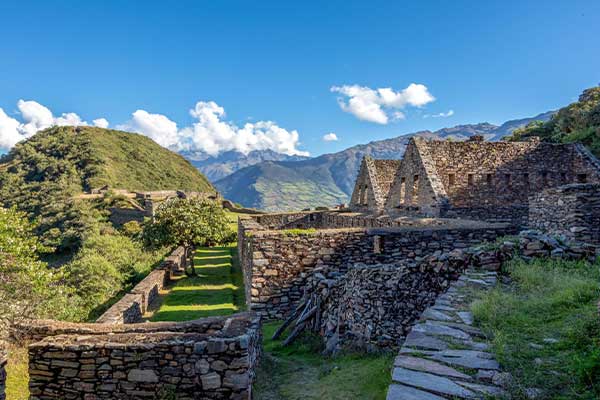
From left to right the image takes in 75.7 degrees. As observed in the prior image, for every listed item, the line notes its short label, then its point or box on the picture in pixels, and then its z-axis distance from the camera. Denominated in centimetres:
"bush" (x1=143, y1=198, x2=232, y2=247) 1888
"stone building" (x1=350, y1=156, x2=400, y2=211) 1981
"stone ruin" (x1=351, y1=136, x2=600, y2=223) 1568
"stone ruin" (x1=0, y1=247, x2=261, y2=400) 538
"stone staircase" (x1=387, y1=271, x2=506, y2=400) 271
